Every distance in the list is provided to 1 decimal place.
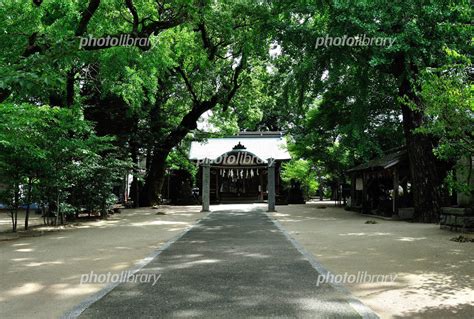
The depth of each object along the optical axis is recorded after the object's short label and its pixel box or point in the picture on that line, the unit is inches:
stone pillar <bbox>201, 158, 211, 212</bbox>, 877.2
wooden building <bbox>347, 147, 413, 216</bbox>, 692.7
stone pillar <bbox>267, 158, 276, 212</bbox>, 862.5
